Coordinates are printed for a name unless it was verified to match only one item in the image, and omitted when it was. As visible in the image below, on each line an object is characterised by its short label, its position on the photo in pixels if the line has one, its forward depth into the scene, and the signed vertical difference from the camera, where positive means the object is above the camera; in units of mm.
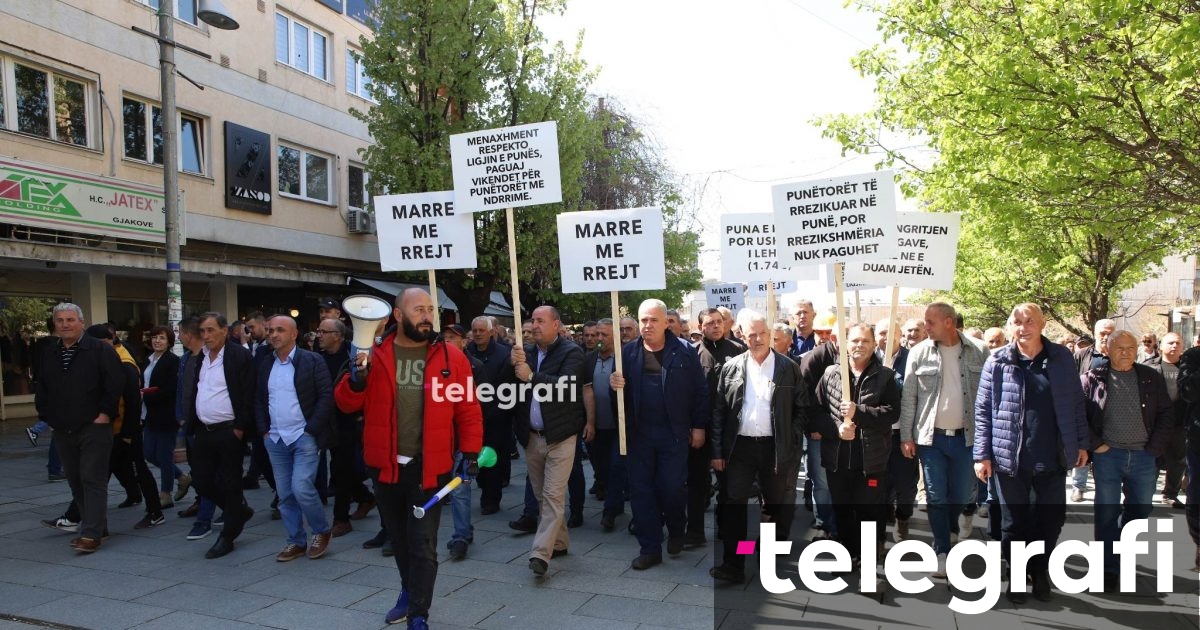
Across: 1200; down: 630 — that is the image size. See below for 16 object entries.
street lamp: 11778 +3072
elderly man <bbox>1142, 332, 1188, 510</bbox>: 7648 -1415
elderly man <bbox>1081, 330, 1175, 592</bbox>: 5695 -1009
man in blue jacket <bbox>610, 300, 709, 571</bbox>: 6055 -806
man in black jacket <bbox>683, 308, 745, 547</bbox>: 6348 -1379
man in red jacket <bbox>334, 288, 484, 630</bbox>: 4609 -546
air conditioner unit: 21203 +3114
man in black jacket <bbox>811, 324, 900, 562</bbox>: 5516 -877
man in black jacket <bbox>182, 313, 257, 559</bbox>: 6422 -673
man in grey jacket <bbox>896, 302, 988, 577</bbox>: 5824 -790
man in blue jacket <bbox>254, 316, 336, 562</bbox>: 6230 -698
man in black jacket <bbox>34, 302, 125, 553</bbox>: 6535 -483
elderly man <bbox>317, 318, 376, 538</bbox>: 7074 -996
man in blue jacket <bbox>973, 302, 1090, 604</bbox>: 5152 -852
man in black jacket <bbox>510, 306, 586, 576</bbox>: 5852 -747
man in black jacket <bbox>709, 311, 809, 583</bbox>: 5695 -846
